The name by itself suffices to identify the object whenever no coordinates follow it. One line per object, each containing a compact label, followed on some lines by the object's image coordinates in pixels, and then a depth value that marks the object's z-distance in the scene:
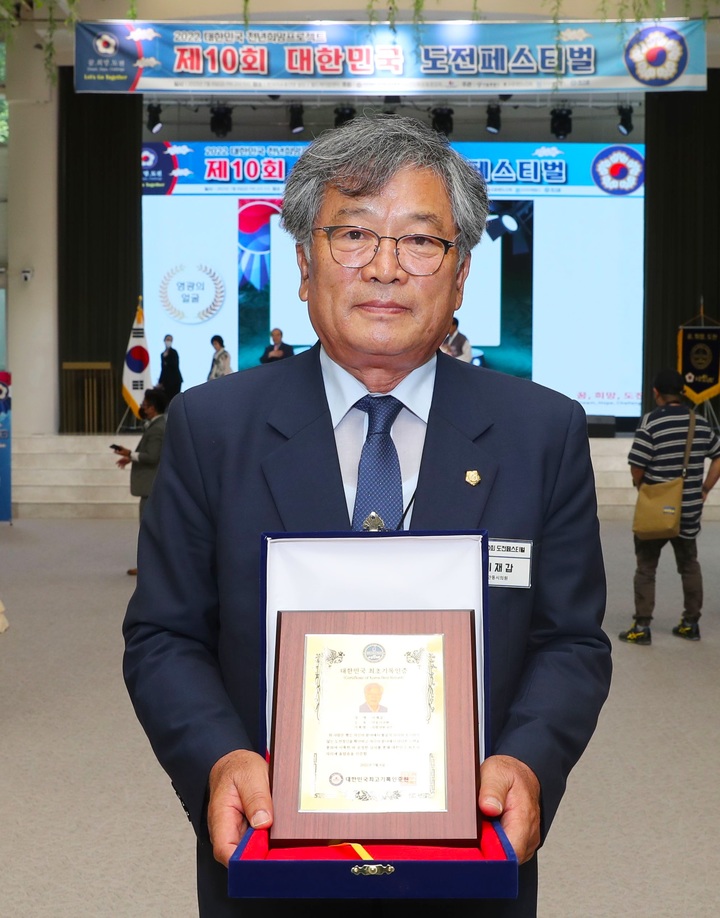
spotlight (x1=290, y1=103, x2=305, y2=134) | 16.47
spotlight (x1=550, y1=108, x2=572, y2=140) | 16.25
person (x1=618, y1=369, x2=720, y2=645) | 6.23
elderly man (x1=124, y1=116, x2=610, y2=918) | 1.37
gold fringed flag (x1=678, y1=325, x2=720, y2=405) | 15.16
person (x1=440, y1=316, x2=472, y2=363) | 14.71
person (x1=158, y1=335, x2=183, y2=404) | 15.44
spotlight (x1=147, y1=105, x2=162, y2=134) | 16.59
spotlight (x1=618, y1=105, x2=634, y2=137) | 16.47
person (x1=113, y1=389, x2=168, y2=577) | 8.32
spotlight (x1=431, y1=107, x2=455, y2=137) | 16.39
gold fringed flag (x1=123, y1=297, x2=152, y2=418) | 14.16
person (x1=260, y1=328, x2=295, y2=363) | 15.14
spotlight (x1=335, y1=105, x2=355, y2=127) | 16.53
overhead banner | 10.77
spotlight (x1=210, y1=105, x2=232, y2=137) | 16.17
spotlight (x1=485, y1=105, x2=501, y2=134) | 16.55
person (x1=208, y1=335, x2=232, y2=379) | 15.43
